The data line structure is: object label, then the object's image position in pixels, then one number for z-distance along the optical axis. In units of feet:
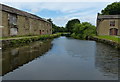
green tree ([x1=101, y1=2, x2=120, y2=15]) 125.85
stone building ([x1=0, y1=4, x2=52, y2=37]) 52.99
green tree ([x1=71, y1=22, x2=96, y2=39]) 87.71
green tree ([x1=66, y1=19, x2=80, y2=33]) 197.56
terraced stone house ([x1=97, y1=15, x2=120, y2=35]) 87.76
